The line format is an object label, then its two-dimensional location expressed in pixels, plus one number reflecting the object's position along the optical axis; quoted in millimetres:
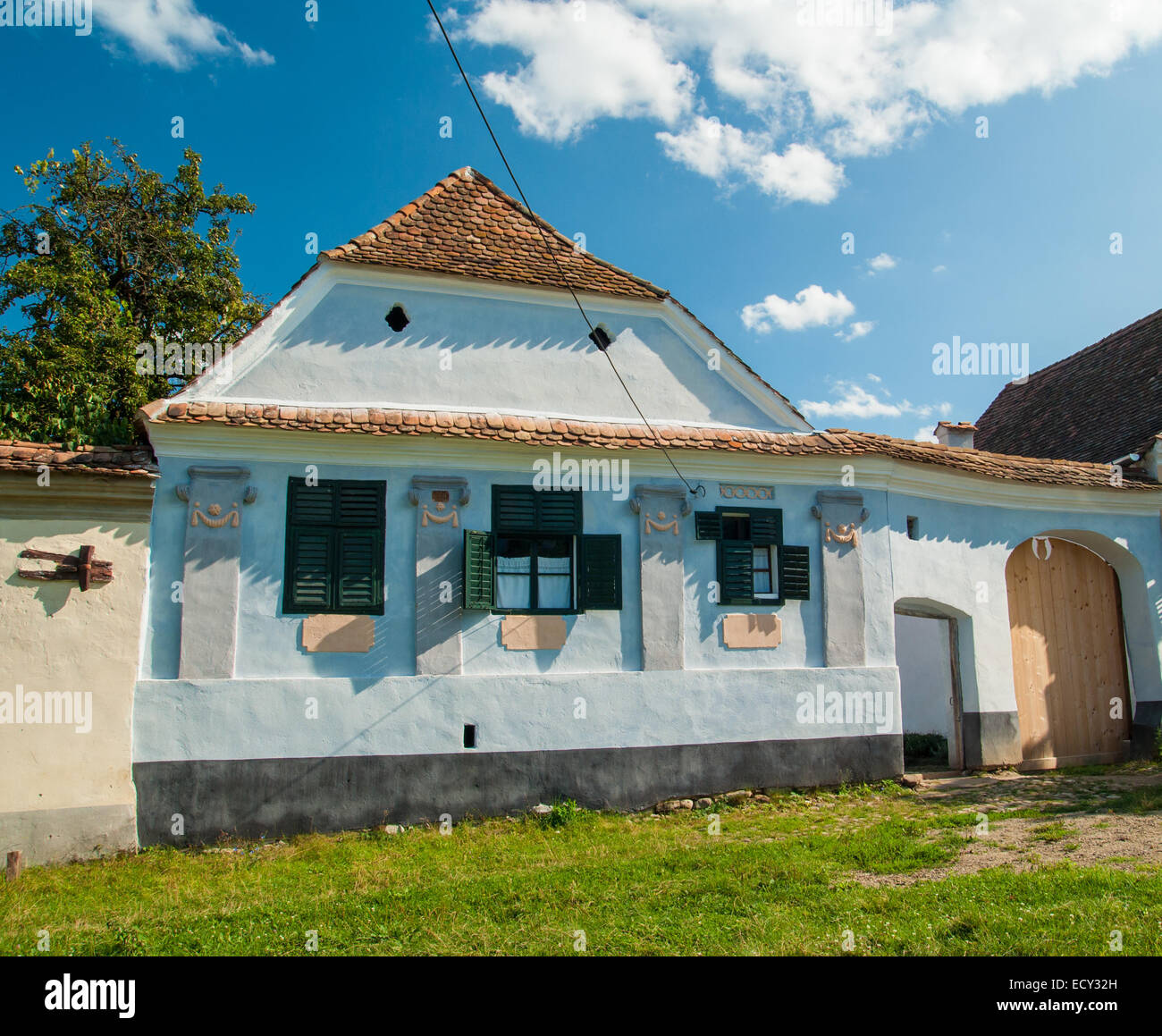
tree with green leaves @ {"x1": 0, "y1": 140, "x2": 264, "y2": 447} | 14516
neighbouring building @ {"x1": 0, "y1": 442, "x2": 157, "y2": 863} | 8367
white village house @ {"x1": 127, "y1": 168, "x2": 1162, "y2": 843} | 9211
